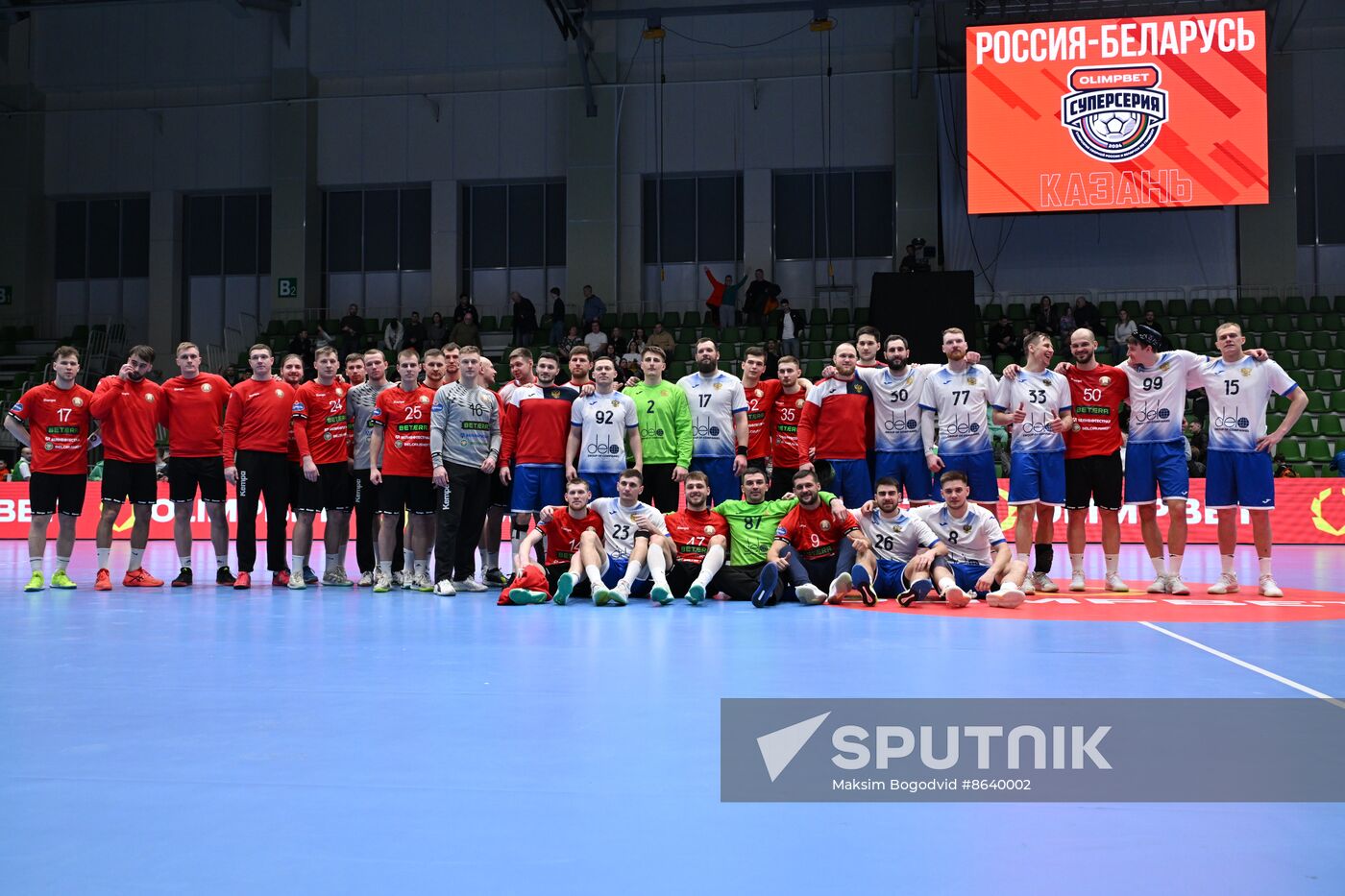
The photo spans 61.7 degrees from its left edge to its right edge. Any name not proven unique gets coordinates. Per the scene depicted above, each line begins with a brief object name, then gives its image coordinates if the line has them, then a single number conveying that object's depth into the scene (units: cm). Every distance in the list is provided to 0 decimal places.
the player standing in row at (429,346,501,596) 1012
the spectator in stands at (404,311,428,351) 2488
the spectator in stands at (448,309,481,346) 2320
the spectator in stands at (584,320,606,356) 2367
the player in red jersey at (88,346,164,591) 1071
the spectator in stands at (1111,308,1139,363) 2083
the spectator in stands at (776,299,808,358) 2316
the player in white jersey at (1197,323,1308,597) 971
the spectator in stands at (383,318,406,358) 2555
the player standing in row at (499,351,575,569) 1047
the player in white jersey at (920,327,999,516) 1009
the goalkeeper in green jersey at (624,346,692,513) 1051
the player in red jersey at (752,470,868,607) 924
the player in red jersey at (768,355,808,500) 1075
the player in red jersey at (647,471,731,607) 958
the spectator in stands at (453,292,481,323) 2489
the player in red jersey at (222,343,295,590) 1073
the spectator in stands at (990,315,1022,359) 2235
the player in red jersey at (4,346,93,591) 1056
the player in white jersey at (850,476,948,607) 916
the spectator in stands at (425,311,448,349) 2492
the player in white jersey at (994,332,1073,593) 1007
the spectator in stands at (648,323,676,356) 1762
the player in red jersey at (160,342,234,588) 1078
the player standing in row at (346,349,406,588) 1063
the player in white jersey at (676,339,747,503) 1055
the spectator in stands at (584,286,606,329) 2494
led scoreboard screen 1997
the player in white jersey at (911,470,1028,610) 914
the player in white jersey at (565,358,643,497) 1028
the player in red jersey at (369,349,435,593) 1037
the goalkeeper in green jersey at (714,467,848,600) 979
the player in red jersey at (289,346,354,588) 1079
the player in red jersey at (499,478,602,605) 933
